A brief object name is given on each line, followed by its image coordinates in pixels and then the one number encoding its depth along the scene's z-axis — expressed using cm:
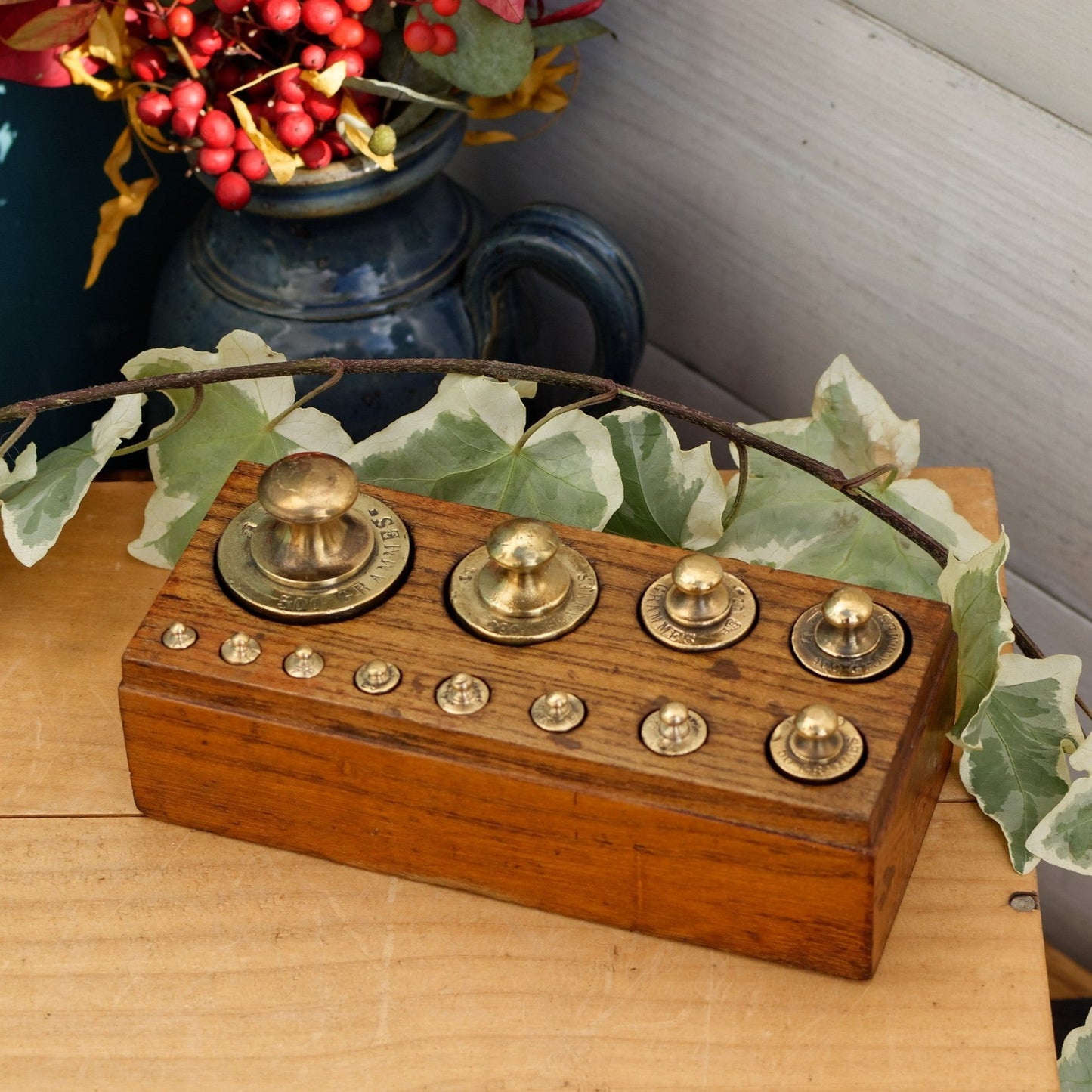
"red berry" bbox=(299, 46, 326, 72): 86
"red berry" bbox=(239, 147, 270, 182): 88
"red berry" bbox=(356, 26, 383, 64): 89
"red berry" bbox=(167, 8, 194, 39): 86
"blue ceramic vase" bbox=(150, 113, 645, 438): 91
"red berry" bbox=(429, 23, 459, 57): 88
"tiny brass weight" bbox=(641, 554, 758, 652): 79
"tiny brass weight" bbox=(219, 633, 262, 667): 79
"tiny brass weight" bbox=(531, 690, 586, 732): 77
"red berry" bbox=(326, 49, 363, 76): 87
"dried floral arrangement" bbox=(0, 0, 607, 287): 86
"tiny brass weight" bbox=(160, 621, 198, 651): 79
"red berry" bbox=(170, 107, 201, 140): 87
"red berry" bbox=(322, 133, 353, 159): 89
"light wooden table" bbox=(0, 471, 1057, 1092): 78
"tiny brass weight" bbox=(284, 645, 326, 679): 79
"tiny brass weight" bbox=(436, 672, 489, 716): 78
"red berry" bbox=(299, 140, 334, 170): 88
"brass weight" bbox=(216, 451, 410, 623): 79
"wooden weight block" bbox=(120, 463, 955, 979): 77
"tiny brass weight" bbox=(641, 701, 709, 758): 77
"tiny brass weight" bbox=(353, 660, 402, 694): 78
